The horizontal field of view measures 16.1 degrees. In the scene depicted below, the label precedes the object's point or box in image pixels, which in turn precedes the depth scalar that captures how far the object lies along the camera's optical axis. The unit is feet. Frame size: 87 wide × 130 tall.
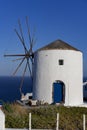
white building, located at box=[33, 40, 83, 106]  80.33
